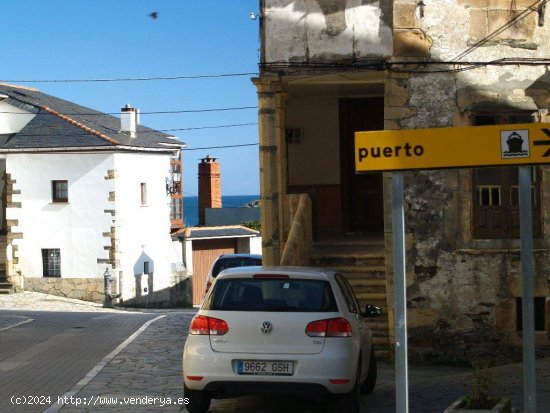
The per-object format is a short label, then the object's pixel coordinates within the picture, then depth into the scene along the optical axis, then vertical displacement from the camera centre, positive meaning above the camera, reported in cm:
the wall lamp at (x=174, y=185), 4303 +129
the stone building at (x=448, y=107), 1454 +145
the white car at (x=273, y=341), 955 -127
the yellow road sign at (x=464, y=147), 771 +46
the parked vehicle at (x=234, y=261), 2136 -108
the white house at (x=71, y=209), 3797 +26
